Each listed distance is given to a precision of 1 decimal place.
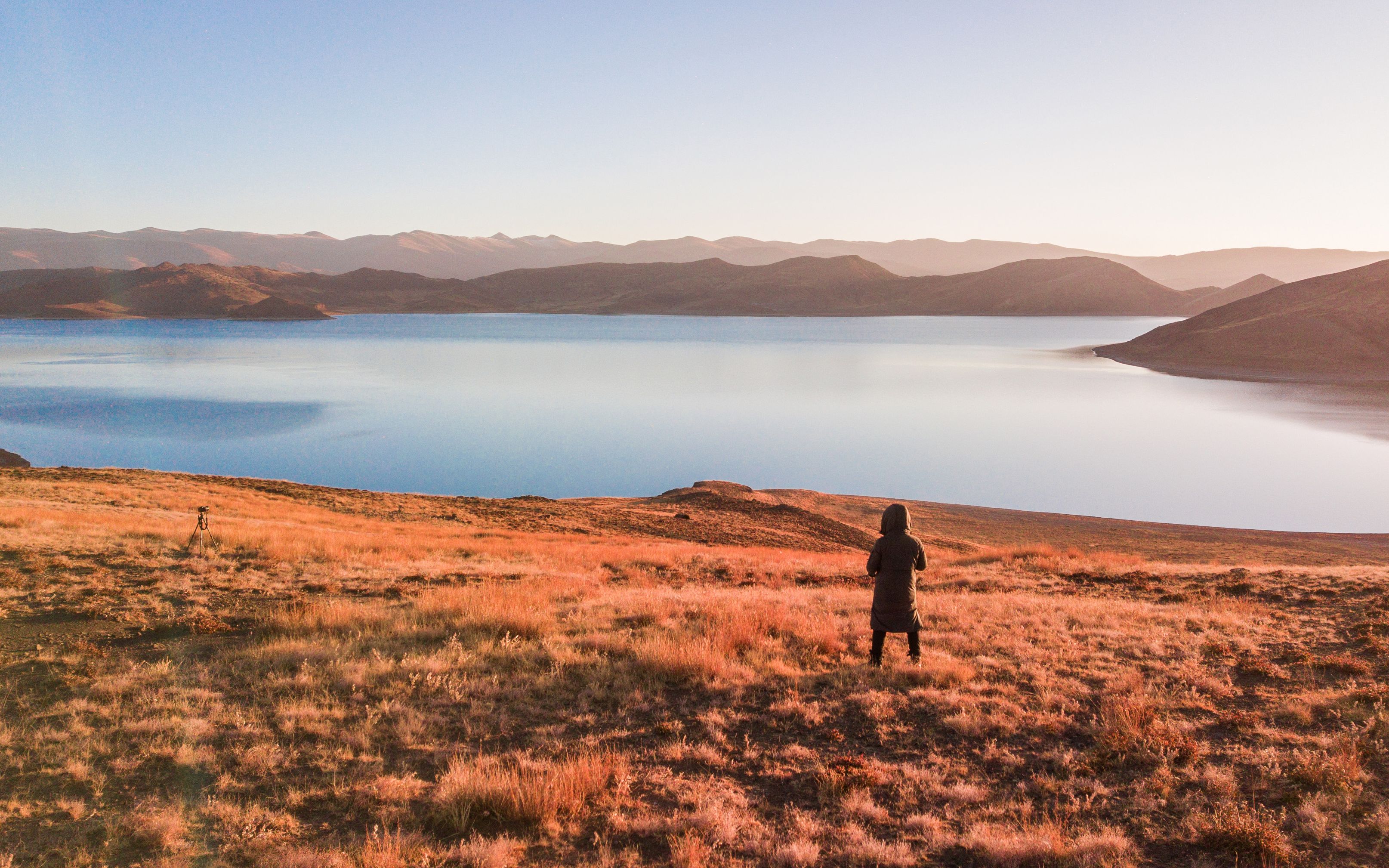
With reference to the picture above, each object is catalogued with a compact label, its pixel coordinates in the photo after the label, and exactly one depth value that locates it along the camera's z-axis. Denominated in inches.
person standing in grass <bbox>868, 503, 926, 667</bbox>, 257.1
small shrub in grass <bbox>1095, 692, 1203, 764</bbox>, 199.6
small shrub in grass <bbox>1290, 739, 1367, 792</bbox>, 180.2
